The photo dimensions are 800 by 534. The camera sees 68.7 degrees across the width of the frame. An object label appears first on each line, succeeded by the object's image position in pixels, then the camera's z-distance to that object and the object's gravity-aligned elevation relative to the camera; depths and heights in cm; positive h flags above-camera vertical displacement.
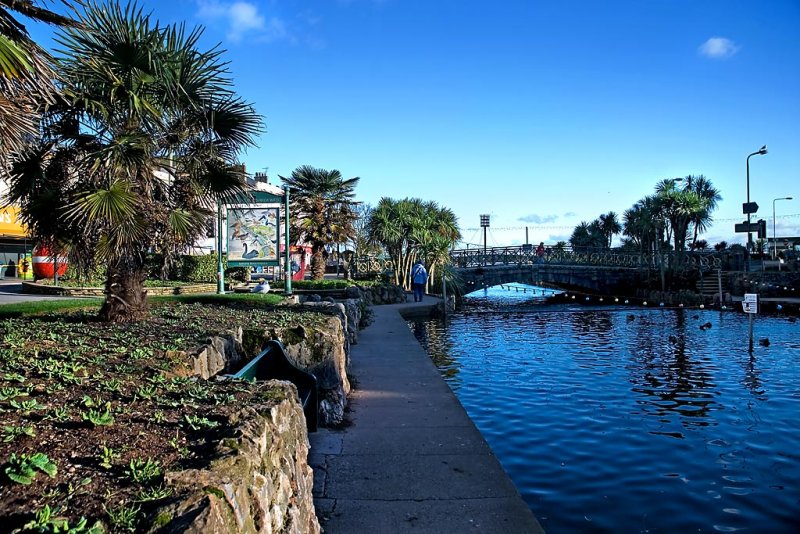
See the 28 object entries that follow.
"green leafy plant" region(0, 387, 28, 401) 388 -81
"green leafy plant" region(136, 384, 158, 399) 413 -86
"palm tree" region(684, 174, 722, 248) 6132 +923
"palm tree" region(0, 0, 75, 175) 504 +179
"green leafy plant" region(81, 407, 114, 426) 339 -86
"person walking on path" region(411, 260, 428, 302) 2773 -40
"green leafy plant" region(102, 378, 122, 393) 430 -85
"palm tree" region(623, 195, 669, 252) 4128 +363
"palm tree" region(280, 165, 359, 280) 2895 +315
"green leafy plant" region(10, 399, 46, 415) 363 -84
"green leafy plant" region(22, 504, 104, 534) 219 -96
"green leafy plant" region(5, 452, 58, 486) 257 -89
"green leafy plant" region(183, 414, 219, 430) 346 -90
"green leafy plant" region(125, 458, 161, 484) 271 -95
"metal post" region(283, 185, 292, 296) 1897 +14
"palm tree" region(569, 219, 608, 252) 8678 +534
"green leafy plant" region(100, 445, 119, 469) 288 -94
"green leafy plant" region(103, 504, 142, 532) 228 -97
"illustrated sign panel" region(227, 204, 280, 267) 1783 +109
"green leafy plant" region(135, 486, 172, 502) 250 -97
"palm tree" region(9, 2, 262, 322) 830 +175
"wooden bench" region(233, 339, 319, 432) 628 -112
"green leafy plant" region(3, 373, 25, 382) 439 -79
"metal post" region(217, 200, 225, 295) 1876 -25
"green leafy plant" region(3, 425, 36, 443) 318 -87
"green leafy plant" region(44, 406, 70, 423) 352 -87
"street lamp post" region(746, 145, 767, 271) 3734 +755
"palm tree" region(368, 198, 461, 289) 3294 +203
